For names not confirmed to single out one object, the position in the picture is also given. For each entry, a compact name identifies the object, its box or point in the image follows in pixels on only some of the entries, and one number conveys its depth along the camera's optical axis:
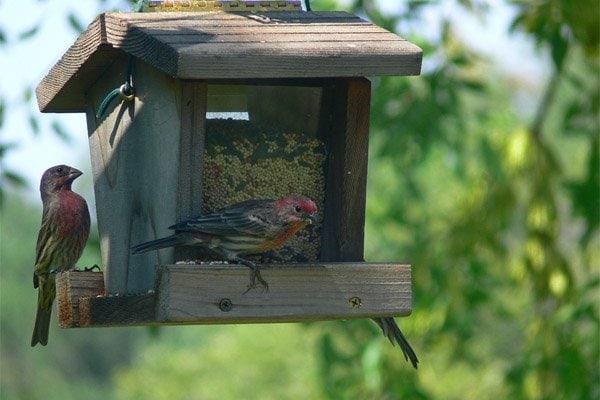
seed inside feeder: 10.57
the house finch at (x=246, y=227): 9.90
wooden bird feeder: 9.62
